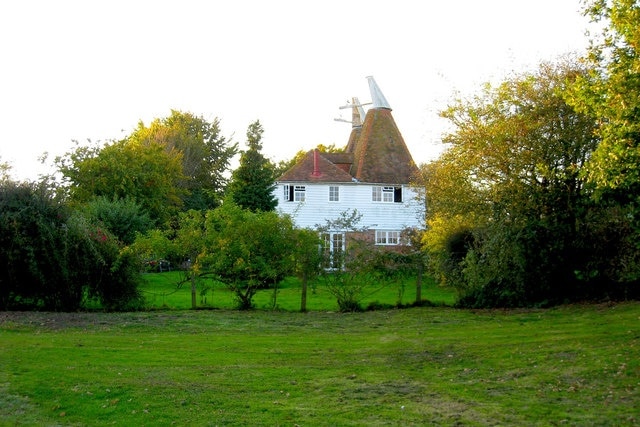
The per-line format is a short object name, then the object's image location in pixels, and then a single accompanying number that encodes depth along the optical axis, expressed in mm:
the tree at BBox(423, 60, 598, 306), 23156
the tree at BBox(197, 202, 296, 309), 22625
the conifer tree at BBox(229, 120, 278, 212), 49188
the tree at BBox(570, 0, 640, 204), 13242
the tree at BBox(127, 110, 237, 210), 66312
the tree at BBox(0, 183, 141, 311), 21188
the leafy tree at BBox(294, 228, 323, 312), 22859
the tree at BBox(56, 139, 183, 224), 43969
